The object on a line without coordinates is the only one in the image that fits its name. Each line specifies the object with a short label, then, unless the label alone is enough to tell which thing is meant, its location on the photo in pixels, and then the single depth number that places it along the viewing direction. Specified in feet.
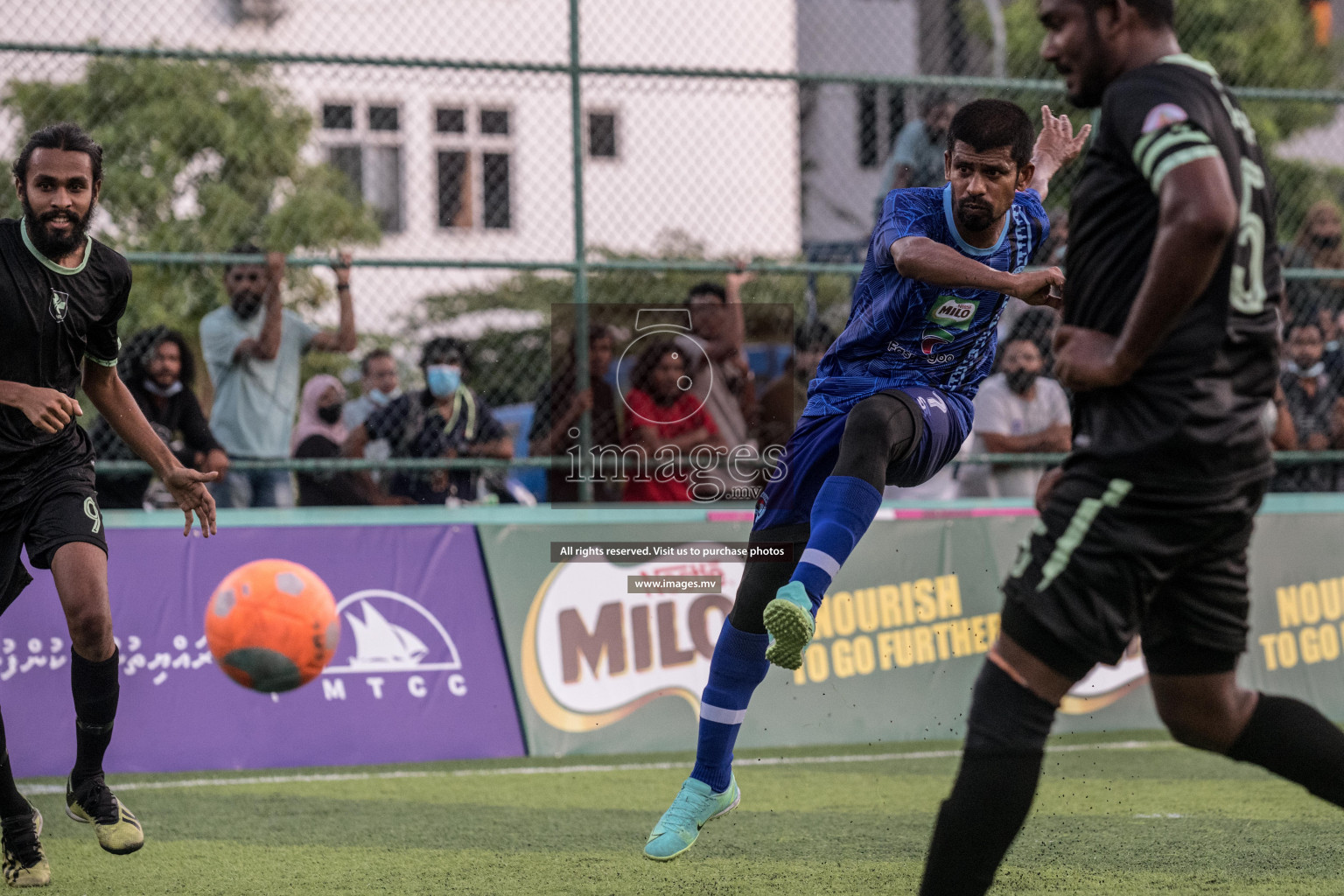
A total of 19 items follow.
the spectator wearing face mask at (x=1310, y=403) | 61.72
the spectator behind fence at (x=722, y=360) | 54.60
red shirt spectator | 54.60
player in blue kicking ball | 29.81
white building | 62.49
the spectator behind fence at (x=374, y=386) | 58.08
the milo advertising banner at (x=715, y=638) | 50.93
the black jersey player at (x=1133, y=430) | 19.81
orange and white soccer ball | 39.04
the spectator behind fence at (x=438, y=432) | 55.72
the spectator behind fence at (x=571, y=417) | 55.06
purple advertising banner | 47.09
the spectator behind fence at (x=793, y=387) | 56.39
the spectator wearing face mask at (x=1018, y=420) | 59.00
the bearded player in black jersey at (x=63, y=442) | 31.60
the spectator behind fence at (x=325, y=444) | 55.11
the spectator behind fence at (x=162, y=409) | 51.65
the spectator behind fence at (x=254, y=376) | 53.21
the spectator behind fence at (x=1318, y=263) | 62.85
